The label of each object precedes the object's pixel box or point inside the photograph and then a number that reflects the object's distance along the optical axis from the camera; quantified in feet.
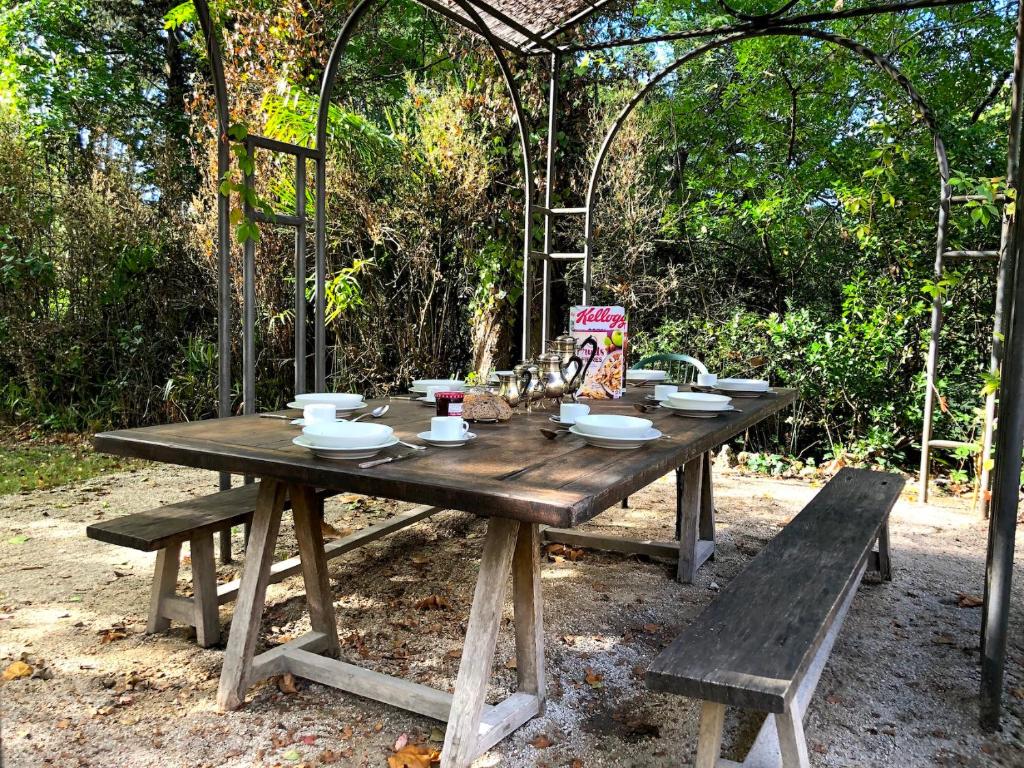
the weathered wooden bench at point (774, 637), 4.40
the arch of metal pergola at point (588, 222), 6.36
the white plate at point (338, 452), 5.86
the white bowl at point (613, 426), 6.56
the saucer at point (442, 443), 6.57
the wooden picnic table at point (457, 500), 5.22
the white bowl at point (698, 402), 8.39
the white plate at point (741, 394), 10.63
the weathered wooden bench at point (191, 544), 7.41
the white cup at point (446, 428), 6.58
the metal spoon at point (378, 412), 8.16
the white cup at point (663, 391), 9.23
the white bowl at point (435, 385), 9.81
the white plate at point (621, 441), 6.59
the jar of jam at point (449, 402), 7.49
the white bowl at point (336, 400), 8.20
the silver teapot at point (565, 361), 8.86
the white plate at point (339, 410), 7.97
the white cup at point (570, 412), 7.72
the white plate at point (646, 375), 11.85
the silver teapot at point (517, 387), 8.93
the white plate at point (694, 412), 8.51
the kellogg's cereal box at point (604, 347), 8.59
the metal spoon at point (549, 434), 7.03
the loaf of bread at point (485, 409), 7.85
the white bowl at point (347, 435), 5.83
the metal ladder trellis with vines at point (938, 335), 12.55
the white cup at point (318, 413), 6.69
